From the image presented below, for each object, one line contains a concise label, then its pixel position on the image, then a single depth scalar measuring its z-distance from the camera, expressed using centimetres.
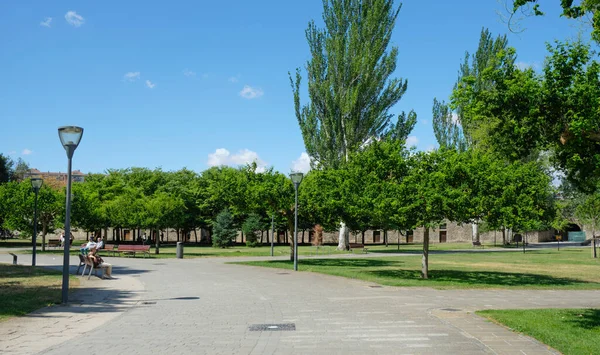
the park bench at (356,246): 4553
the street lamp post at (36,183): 2400
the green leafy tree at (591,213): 3503
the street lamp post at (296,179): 2303
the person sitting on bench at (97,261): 1861
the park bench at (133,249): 3309
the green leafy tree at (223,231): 5722
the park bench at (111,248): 3478
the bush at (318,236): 6353
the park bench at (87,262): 1867
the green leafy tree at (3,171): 6098
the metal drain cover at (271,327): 932
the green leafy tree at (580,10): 812
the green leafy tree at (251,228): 5956
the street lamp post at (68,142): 1251
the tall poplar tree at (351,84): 4000
